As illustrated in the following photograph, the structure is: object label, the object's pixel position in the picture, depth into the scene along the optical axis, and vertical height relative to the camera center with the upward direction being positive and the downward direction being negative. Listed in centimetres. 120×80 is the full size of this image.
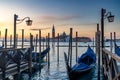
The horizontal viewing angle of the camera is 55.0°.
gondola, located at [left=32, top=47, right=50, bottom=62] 1084 -128
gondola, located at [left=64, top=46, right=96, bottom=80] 557 -149
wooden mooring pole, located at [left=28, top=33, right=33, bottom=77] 578 -118
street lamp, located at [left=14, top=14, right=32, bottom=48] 585 +100
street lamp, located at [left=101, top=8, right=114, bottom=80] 473 +95
